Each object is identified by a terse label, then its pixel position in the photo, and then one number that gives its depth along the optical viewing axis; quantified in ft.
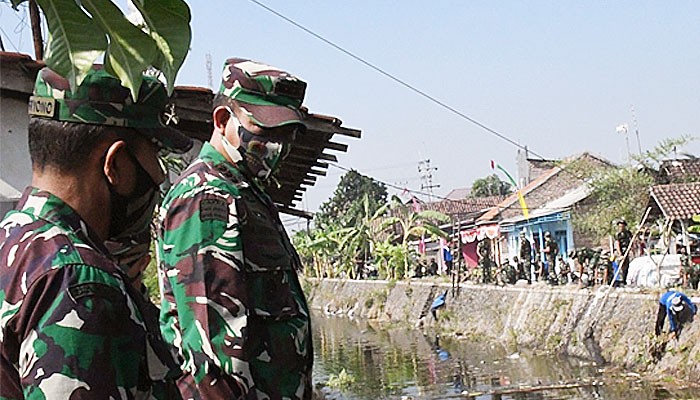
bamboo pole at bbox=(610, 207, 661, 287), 57.06
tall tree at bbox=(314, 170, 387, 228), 193.47
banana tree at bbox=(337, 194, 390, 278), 104.42
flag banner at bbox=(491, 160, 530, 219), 100.89
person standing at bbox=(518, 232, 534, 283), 77.77
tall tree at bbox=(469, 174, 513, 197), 211.41
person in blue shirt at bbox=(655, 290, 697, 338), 42.93
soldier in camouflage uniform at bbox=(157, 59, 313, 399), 7.16
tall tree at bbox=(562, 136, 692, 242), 75.82
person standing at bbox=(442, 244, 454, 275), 98.12
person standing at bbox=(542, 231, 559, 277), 73.20
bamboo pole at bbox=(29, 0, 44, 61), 15.79
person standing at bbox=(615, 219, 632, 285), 58.51
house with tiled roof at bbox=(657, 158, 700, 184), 76.18
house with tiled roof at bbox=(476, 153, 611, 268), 92.07
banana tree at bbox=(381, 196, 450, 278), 93.38
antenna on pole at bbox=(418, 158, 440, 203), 200.34
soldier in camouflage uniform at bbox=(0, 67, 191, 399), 4.30
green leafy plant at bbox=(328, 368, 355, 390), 46.93
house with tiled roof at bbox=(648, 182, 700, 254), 58.85
